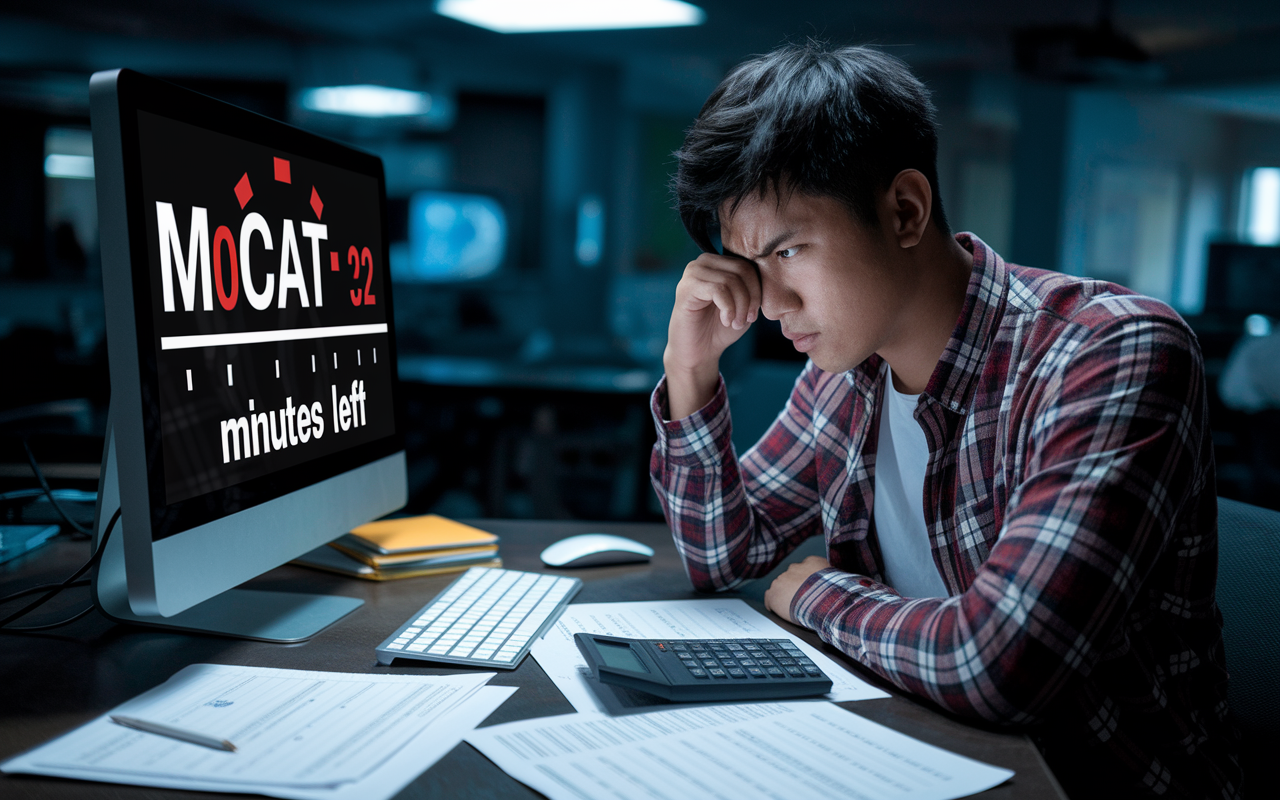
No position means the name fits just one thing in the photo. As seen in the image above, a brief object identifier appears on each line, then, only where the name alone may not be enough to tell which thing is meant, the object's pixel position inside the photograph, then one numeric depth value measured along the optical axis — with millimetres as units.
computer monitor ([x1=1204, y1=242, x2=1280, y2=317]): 4641
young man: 733
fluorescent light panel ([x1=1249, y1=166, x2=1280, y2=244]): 6949
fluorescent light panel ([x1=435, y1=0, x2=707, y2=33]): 5203
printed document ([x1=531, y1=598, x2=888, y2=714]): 751
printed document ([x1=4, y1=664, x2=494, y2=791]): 595
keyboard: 815
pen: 621
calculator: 739
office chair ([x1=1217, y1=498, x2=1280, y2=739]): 914
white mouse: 1160
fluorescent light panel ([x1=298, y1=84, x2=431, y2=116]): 5465
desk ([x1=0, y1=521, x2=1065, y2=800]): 611
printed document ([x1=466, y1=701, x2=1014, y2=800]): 597
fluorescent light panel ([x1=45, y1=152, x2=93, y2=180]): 5785
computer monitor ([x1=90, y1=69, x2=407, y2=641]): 714
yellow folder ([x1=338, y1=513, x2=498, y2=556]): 1130
